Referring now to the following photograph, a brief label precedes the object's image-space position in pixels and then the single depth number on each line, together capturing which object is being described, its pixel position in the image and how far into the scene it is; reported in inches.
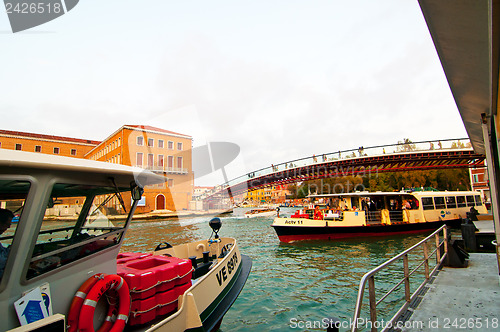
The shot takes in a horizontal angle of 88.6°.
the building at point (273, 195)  4499.5
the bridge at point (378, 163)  1186.0
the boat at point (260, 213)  1594.5
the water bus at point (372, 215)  589.9
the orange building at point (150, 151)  1621.6
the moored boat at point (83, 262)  87.8
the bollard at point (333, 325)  79.2
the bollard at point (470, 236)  264.8
